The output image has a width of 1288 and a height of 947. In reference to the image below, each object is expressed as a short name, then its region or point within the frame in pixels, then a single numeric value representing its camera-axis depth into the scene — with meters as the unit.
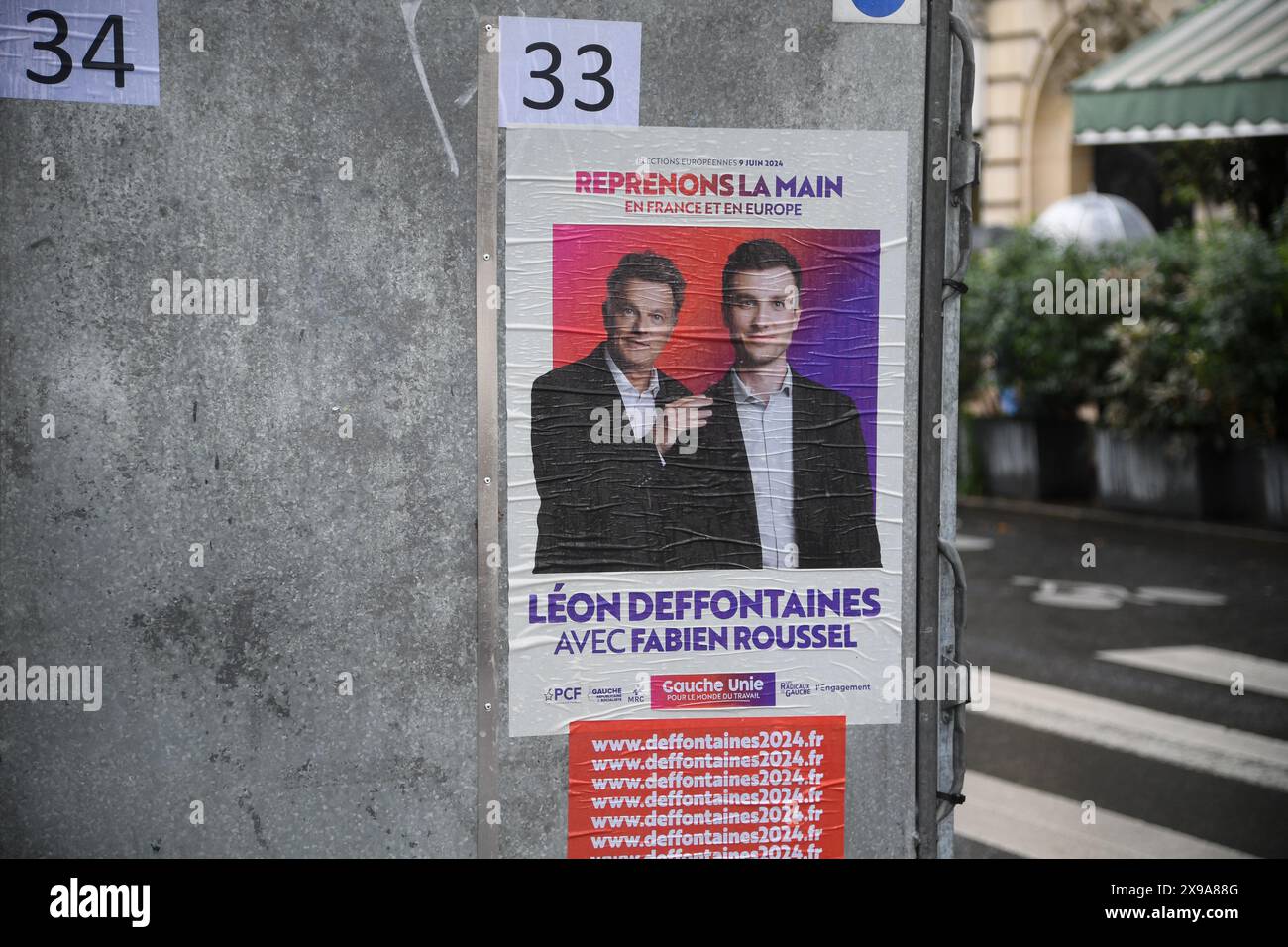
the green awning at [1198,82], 11.42
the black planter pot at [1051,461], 14.64
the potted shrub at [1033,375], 14.14
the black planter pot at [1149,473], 12.94
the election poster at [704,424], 2.90
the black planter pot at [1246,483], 12.18
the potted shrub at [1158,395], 12.68
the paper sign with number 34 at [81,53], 2.69
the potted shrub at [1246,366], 11.88
